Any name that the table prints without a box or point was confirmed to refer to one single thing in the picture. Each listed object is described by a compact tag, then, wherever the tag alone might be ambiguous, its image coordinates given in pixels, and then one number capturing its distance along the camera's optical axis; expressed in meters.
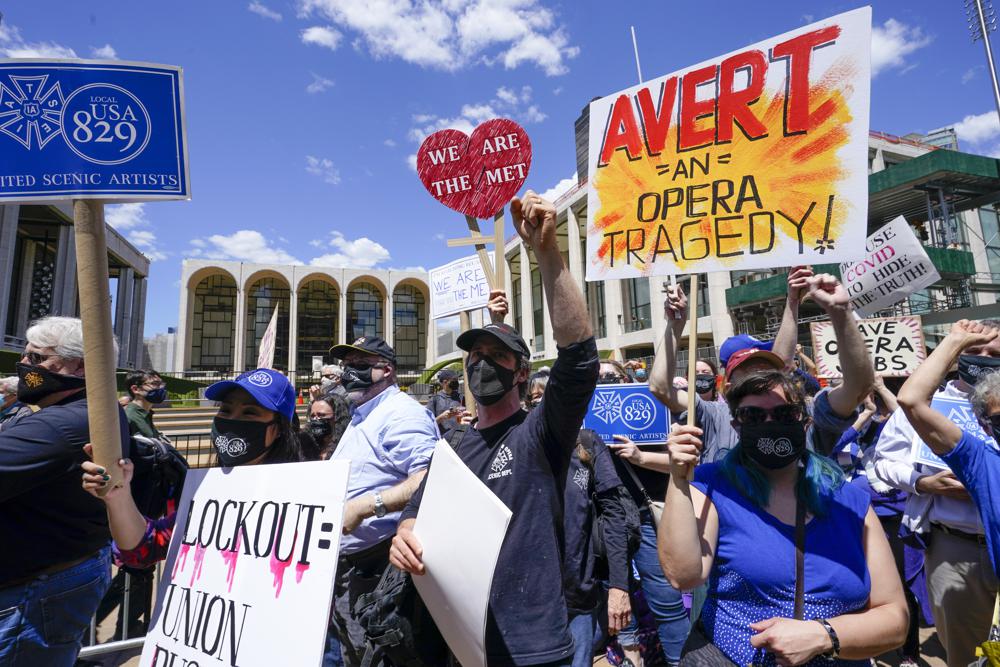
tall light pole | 17.48
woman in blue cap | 2.12
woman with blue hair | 1.77
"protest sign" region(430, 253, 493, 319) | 5.62
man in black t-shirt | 1.73
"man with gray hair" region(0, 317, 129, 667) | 1.99
